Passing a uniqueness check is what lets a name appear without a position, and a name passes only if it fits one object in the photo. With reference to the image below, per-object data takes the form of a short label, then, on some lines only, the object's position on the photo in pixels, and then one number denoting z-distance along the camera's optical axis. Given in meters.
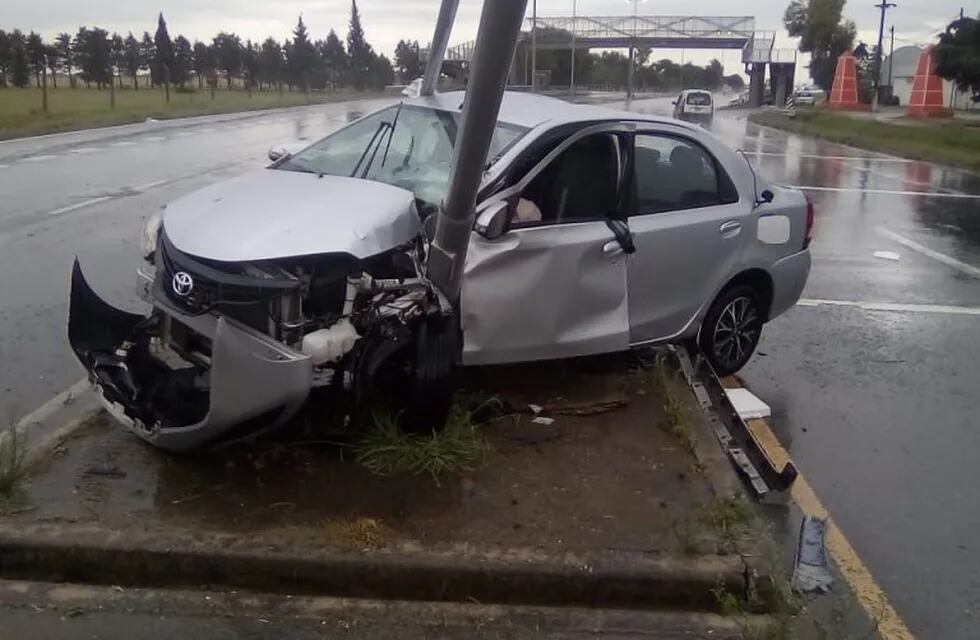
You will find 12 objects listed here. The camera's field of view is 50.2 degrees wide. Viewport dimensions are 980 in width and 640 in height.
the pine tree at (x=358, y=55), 97.50
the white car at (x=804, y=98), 78.69
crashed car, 4.31
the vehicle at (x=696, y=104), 52.92
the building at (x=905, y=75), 75.19
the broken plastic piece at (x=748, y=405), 6.20
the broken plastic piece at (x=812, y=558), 4.12
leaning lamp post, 3.74
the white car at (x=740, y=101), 89.72
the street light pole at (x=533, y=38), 43.93
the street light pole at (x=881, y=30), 67.19
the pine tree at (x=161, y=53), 70.88
